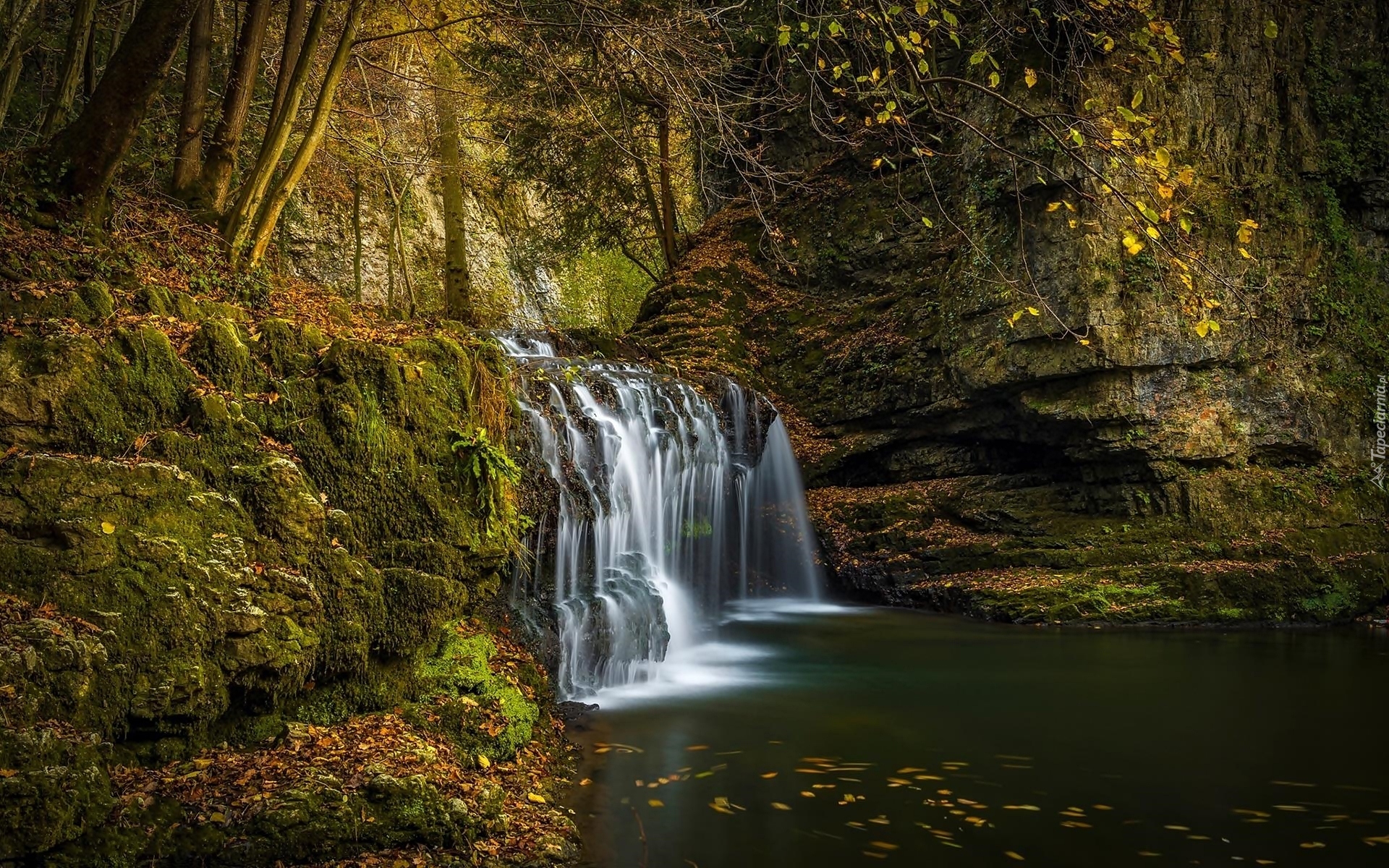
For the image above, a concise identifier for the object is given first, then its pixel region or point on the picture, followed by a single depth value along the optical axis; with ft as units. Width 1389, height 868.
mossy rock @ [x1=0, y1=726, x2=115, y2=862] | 10.41
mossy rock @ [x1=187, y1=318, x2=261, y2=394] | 17.38
